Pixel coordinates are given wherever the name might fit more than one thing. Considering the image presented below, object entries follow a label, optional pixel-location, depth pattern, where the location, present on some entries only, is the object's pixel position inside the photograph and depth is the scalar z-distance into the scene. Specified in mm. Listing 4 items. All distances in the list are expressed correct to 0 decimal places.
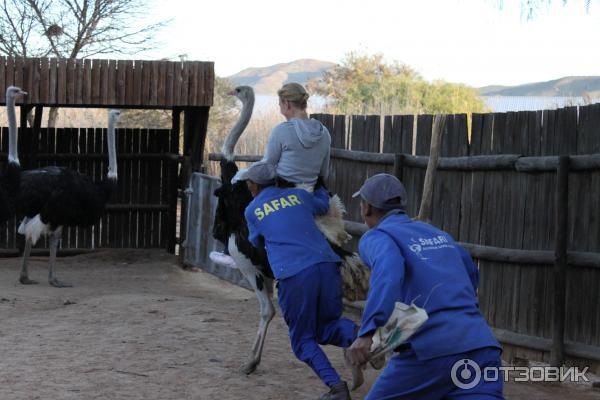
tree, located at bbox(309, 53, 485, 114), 30472
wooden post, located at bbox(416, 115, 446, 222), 7382
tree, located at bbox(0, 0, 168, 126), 22172
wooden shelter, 11828
